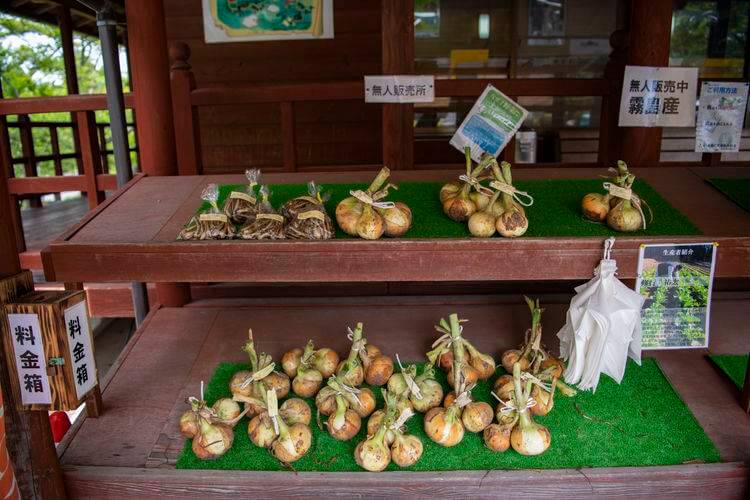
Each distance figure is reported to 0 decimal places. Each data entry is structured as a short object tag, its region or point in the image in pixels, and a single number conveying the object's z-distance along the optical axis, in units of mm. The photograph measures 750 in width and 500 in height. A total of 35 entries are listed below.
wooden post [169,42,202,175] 2828
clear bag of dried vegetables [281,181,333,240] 1880
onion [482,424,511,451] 1872
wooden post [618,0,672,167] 2525
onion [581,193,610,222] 1971
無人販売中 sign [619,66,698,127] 2549
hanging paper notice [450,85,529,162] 2420
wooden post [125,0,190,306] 2555
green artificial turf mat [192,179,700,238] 1902
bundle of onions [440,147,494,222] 1976
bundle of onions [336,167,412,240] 1841
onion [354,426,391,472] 1797
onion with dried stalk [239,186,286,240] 1890
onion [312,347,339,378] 2246
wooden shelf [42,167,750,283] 1805
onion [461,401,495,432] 1925
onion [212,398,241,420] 1980
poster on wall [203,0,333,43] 3045
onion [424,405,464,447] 1875
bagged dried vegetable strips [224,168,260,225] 2023
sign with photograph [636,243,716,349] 1820
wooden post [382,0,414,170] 2922
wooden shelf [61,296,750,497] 1795
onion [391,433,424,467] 1814
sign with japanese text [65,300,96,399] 1631
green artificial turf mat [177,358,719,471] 1841
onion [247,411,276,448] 1904
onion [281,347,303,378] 2262
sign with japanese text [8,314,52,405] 1583
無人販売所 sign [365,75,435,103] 2859
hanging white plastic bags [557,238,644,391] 1832
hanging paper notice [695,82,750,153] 2609
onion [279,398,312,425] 1966
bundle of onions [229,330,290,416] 1960
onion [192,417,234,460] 1867
